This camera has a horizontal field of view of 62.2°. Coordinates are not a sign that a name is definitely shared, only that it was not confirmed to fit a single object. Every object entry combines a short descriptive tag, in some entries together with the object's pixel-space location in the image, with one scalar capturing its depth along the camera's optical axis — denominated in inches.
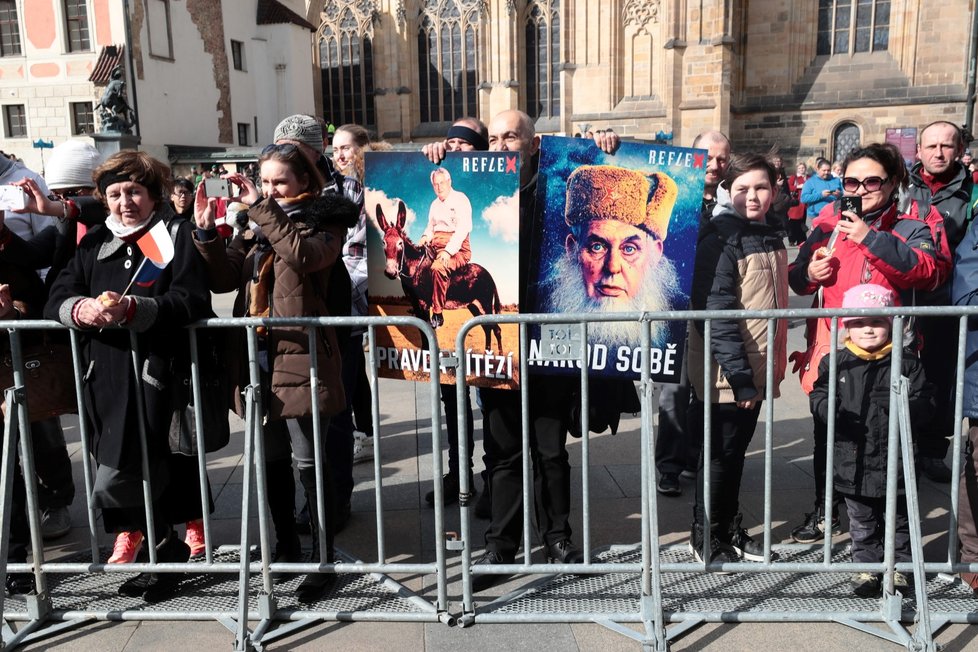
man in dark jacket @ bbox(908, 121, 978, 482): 160.9
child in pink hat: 134.6
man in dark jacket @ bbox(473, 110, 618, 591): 142.9
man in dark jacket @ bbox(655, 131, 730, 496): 186.2
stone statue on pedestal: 916.0
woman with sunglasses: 136.8
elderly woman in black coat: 133.6
